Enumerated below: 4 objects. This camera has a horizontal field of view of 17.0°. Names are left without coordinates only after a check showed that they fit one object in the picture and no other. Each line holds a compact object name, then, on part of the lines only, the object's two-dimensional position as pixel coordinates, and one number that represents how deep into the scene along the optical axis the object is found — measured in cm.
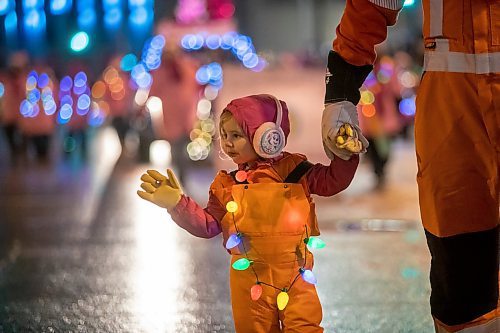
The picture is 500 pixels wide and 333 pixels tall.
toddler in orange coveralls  575
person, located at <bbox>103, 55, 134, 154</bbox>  2599
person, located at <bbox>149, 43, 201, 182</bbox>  1739
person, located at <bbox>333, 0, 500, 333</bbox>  546
